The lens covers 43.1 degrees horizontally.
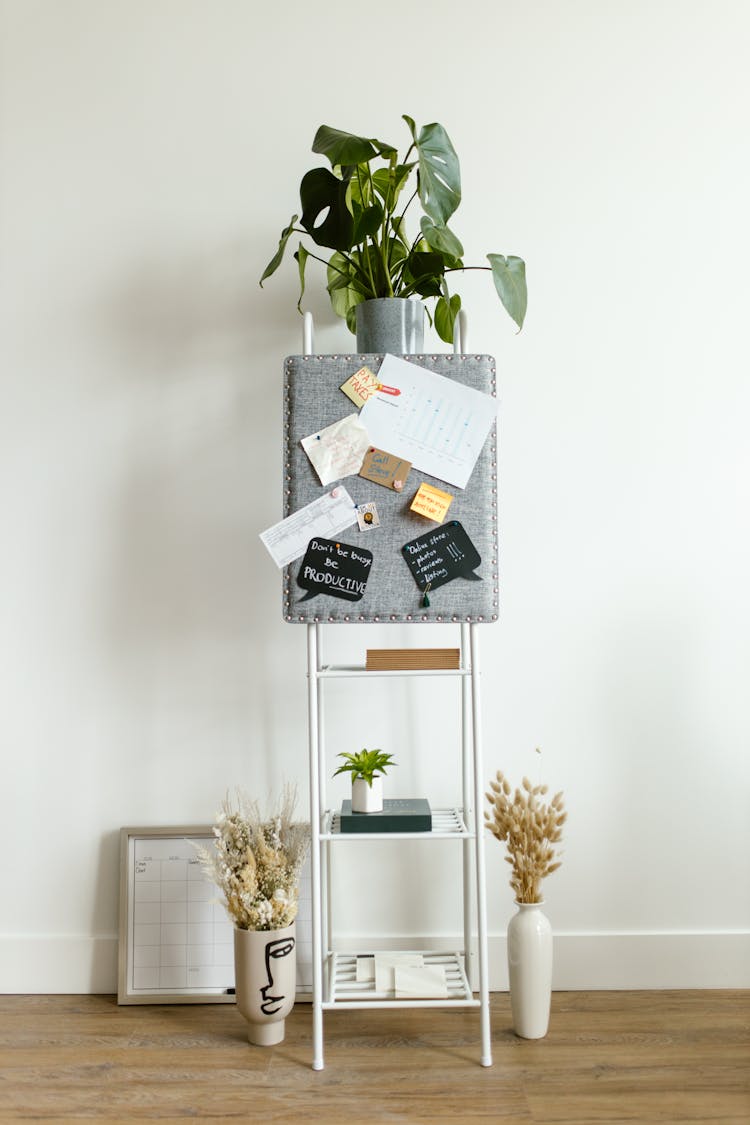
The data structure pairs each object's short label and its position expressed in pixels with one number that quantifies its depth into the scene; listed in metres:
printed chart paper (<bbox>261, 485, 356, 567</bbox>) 1.90
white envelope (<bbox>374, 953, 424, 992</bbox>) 2.00
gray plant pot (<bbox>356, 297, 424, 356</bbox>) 1.98
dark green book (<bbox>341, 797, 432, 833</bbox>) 1.96
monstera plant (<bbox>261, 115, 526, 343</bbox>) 1.84
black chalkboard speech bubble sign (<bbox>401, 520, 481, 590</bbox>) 1.90
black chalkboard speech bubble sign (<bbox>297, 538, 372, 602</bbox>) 1.90
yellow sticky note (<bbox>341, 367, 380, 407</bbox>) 1.92
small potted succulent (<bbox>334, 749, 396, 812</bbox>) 2.00
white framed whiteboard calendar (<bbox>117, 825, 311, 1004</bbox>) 2.23
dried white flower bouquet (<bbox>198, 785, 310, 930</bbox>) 1.99
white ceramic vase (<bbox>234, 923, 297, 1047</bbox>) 1.96
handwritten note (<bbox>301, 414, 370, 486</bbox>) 1.91
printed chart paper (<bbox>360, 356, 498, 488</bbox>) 1.92
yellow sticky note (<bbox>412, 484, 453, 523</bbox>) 1.90
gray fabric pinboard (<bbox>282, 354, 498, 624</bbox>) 1.90
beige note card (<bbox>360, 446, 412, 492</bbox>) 1.91
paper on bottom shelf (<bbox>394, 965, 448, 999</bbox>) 1.95
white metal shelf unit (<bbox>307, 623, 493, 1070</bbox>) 1.90
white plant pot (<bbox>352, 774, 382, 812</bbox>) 2.00
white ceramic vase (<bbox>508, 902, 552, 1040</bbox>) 2.00
